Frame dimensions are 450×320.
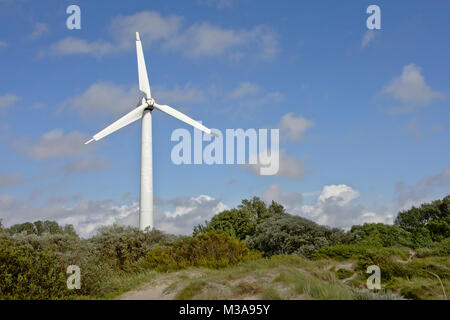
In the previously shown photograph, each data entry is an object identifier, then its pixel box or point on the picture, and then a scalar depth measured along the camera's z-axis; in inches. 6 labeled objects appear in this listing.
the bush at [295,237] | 1114.1
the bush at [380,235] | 1274.0
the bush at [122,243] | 978.5
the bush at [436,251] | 1050.1
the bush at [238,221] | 1659.7
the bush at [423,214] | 2100.1
